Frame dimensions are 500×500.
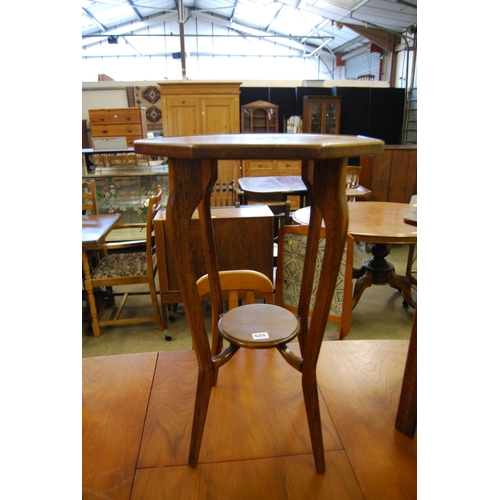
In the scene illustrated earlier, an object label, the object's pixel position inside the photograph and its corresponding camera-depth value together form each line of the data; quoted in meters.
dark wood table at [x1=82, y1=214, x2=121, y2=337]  2.48
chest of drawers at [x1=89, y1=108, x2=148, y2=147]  4.39
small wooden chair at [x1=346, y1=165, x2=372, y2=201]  4.13
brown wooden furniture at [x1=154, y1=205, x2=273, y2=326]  2.56
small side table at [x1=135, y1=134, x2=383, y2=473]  0.70
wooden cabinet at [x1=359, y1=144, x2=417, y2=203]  4.64
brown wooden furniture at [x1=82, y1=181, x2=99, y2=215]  3.21
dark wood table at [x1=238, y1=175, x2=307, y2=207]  3.69
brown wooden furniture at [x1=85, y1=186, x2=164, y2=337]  2.66
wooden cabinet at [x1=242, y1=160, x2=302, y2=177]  6.25
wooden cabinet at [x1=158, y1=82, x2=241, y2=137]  5.19
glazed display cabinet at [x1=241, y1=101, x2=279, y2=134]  6.33
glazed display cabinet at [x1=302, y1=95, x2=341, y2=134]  6.59
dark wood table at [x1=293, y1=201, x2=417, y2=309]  2.59
